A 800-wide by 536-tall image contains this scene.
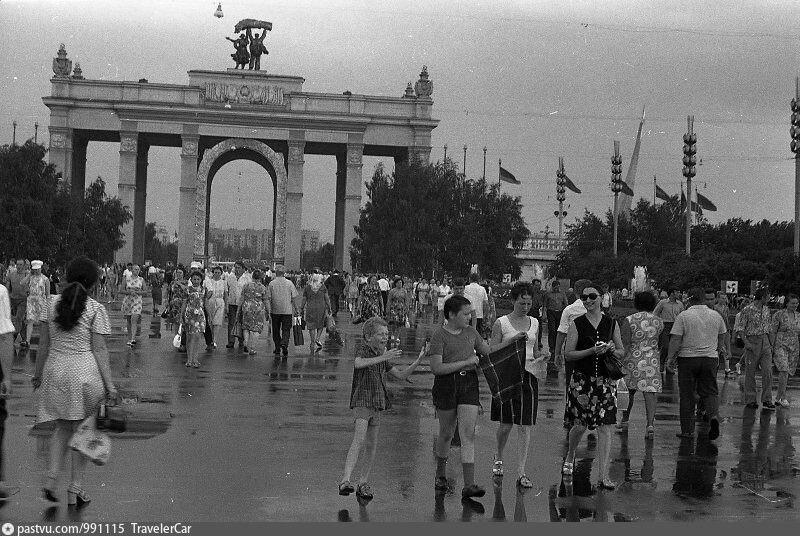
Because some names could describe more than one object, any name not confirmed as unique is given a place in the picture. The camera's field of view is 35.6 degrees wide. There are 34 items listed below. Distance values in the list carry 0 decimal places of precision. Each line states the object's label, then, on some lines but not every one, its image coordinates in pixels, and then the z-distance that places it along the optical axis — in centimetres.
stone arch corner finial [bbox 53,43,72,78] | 8644
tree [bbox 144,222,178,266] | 13588
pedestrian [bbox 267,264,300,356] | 2364
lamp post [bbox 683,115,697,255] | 4444
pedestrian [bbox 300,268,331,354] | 2497
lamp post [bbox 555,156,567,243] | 6639
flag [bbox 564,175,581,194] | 7577
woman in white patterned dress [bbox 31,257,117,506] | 880
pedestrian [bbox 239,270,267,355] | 2364
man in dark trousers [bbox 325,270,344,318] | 3397
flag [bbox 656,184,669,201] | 7805
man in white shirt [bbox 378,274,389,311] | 3640
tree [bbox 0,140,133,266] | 4941
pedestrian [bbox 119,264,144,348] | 2381
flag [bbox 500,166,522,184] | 7888
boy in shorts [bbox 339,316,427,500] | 977
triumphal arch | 8438
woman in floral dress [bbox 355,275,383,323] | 2794
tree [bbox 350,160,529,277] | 6028
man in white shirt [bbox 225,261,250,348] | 2585
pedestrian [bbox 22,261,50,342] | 2181
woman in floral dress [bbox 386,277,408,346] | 2730
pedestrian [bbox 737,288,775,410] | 1711
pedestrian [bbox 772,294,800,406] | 1731
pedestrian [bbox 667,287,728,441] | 1385
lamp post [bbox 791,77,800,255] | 3781
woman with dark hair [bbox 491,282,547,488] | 1053
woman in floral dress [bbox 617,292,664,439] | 1345
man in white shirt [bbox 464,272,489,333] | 1928
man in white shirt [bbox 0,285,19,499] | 917
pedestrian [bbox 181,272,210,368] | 2019
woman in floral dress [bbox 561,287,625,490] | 1068
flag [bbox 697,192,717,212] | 7051
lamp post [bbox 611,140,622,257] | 5569
